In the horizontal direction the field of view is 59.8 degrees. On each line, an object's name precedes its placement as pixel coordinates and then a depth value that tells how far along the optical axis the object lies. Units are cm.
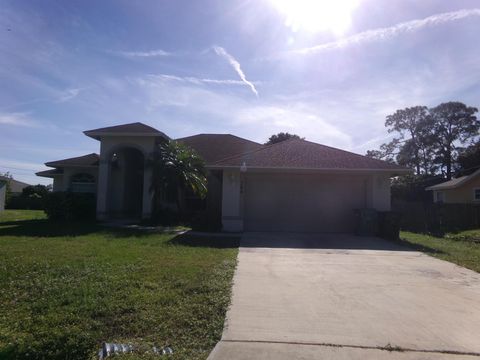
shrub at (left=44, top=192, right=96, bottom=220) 1977
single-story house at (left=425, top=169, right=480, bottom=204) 3127
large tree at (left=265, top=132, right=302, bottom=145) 3758
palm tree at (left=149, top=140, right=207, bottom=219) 1942
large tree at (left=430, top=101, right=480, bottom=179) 5003
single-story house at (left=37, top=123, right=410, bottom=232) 1659
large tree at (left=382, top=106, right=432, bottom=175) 5150
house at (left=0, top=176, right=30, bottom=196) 4928
